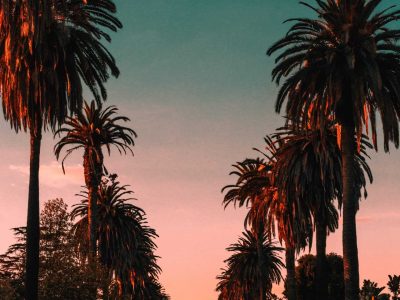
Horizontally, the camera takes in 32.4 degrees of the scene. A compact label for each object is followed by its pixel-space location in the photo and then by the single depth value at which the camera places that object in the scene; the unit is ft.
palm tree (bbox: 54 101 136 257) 154.51
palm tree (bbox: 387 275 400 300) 146.61
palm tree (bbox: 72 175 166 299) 215.72
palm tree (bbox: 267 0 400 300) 101.04
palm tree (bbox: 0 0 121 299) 102.94
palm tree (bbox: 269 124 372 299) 147.95
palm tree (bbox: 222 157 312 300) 171.22
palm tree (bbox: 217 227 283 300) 270.46
